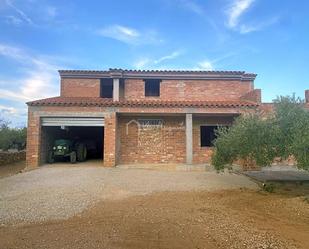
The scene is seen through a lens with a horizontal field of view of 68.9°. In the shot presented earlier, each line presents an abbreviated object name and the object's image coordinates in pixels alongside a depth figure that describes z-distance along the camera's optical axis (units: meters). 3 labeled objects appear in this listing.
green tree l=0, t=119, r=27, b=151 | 21.08
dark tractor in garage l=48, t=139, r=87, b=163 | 12.61
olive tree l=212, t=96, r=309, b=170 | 6.25
